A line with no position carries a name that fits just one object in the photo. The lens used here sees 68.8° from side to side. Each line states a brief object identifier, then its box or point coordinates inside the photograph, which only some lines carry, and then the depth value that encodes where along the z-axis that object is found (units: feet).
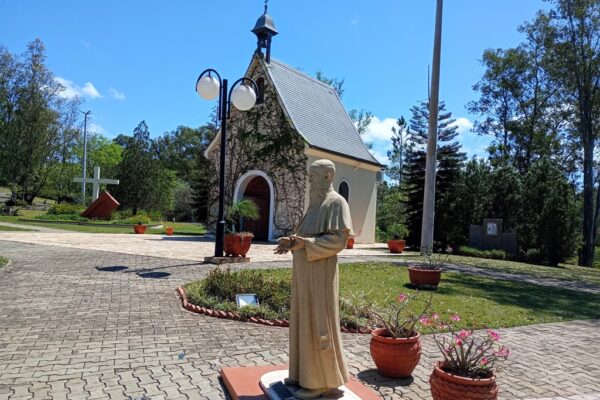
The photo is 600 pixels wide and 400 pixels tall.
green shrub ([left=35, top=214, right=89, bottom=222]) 97.98
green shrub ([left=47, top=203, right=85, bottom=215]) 105.29
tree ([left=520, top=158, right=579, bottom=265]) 71.77
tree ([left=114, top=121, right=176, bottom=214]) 136.87
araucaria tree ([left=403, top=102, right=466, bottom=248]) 79.00
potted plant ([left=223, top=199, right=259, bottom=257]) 40.32
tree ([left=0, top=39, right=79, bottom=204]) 129.70
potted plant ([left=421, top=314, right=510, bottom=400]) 10.73
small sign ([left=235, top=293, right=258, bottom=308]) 22.62
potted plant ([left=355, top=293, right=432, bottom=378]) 14.23
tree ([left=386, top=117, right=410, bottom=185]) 160.66
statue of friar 10.69
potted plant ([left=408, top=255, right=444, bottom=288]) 31.32
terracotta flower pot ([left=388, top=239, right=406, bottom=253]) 62.90
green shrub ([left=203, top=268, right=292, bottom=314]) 22.85
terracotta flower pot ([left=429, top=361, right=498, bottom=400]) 10.71
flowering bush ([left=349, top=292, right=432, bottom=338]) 14.84
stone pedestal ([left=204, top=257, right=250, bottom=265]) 38.93
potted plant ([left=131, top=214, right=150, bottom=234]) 73.41
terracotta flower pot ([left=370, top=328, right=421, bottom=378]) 14.21
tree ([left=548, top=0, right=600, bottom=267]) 93.56
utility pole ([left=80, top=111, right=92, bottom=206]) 129.08
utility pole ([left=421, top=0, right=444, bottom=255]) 50.72
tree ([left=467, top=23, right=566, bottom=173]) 113.29
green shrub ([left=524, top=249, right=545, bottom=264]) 71.92
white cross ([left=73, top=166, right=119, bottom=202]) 116.56
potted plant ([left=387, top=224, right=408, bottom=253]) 63.10
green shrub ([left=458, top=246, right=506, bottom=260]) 68.90
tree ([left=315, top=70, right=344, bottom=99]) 145.38
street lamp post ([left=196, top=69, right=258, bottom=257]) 36.50
